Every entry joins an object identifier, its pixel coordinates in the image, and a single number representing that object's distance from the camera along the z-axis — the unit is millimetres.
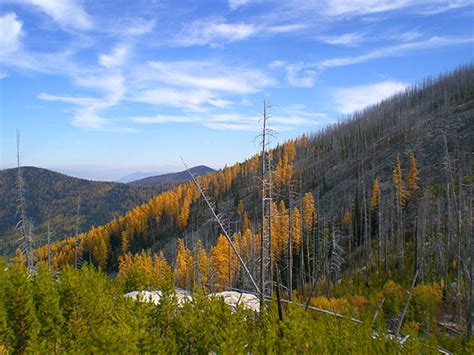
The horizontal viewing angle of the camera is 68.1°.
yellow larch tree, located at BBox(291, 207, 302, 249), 56256
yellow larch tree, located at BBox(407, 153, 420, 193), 59219
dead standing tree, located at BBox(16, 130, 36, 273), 25297
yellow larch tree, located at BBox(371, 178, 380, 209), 62938
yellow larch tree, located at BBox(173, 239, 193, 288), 58469
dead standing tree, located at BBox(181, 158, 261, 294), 10875
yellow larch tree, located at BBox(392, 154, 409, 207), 50944
